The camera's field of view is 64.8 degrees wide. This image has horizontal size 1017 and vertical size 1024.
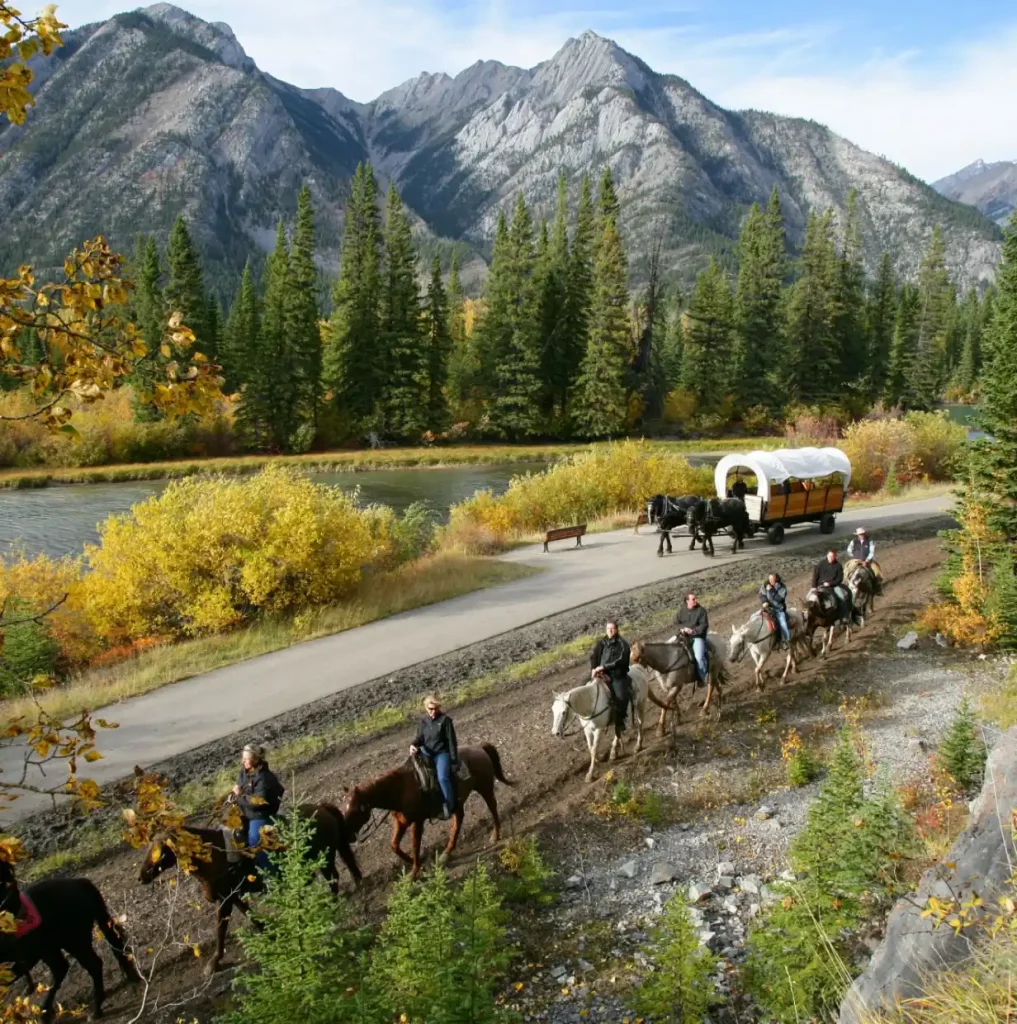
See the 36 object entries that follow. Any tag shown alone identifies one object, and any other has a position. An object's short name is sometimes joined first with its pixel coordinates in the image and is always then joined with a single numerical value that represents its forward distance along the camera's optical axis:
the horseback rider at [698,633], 13.07
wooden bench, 26.00
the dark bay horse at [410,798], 8.92
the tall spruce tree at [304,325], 60.03
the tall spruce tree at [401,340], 62.09
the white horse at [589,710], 11.27
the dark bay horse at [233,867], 7.87
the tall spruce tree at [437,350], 63.78
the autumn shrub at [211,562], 17.84
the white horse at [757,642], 14.34
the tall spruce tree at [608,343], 63.03
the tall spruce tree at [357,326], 61.53
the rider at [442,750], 9.37
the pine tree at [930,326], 75.75
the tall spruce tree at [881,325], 75.19
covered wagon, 25.05
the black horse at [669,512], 24.48
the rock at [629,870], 8.87
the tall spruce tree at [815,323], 67.56
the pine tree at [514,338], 64.56
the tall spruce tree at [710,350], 68.25
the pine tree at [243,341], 60.06
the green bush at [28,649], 15.14
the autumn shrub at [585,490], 30.67
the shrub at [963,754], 10.05
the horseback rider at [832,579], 16.02
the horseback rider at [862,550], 18.50
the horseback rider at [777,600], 14.56
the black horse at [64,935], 7.00
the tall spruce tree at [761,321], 68.50
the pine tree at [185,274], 60.28
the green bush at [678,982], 6.13
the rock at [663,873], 8.68
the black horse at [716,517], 24.30
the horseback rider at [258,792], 8.20
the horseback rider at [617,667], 11.62
